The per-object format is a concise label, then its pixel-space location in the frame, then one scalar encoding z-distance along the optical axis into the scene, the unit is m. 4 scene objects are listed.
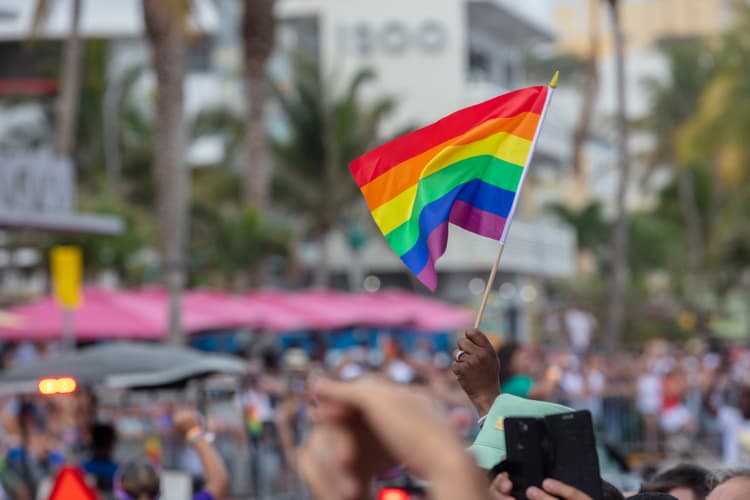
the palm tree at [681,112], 63.75
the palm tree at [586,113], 55.38
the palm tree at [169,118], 22.91
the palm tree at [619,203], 37.16
